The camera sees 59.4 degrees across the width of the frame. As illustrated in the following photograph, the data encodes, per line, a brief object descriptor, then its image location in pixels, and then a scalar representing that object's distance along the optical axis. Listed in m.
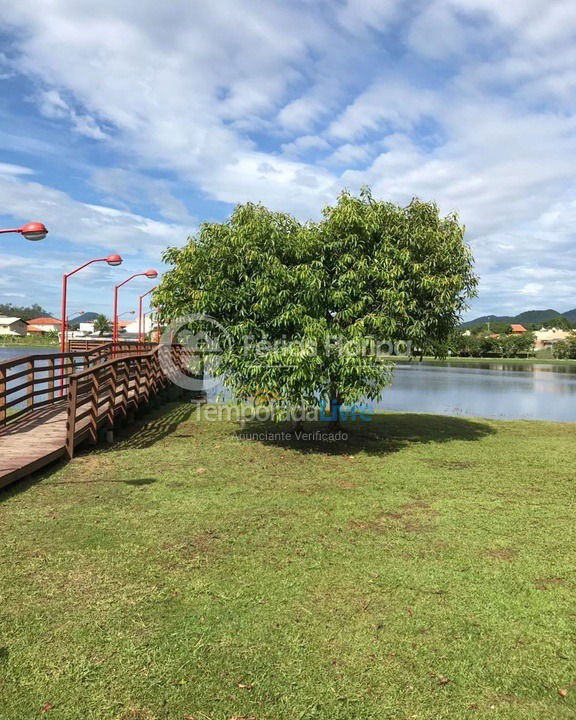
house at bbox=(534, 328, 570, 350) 128.62
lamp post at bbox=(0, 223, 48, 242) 8.41
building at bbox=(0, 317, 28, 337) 104.38
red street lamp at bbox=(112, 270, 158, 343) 23.18
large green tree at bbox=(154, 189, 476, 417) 8.99
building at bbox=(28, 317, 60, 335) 119.26
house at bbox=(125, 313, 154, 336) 76.14
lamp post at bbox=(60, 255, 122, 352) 15.61
